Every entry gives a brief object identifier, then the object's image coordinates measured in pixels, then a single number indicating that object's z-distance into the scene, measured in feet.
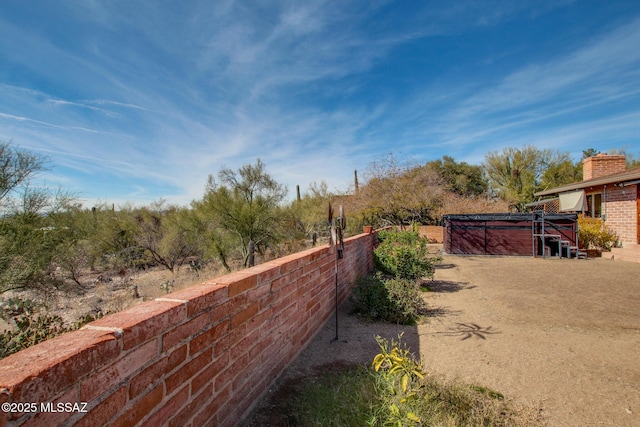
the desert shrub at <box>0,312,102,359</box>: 10.18
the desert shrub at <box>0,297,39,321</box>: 15.60
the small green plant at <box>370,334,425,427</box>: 5.85
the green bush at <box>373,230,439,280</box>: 19.55
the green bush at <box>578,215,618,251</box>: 35.91
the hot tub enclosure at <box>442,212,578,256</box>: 35.01
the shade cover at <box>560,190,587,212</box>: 42.37
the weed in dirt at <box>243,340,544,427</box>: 6.30
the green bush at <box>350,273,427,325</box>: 14.34
